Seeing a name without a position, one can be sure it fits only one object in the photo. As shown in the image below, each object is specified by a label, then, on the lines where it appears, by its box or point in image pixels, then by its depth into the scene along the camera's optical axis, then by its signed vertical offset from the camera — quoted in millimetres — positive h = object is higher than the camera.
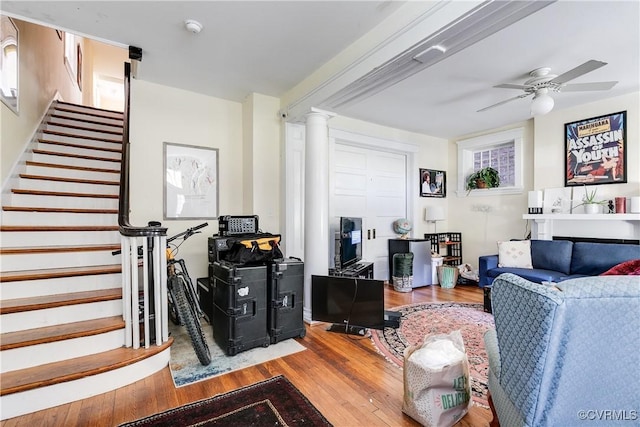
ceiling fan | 2694 +1264
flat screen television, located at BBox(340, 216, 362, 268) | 3828 -359
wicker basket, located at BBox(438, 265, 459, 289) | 4777 -1035
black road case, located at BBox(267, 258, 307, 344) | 2662 -790
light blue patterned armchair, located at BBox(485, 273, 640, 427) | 1015 -500
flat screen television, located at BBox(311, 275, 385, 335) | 2828 -896
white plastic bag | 1567 -949
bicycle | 2285 -725
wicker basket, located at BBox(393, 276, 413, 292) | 4531 -1091
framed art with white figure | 3533 +434
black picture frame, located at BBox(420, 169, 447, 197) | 5551 +634
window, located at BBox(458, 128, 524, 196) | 4777 +1052
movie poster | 3725 +870
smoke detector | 2318 +1562
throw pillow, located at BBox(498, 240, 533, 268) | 4047 -562
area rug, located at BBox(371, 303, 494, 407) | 2207 -1199
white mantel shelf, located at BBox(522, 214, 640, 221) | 3502 -35
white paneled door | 4668 +401
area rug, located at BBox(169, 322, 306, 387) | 2168 -1194
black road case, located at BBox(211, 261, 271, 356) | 2432 -801
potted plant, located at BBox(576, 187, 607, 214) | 3789 +165
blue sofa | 3447 -600
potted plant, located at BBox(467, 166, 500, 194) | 5062 +648
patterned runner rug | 1666 -1199
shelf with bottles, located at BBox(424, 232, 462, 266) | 5492 -586
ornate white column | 3262 +154
